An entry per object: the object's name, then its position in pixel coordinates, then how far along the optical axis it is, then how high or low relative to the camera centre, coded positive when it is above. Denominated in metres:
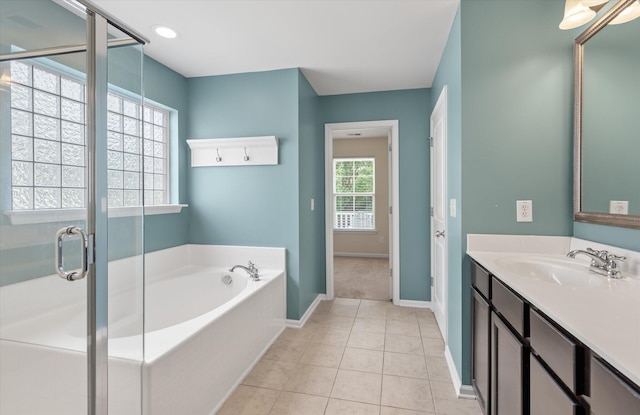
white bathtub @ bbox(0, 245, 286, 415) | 1.12 -0.67
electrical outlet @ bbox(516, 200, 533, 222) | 1.78 -0.02
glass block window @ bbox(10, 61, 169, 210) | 1.09 +0.25
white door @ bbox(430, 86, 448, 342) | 2.40 -0.01
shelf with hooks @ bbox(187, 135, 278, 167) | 2.89 +0.55
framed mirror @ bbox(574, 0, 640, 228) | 1.31 +0.41
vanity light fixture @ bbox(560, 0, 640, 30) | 1.44 +0.95
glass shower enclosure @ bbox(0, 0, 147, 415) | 1.08 -0.03
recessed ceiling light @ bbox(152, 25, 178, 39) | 2.20 +1.31
